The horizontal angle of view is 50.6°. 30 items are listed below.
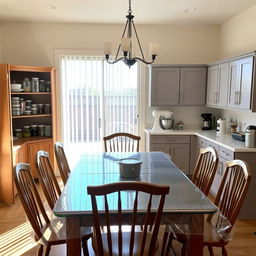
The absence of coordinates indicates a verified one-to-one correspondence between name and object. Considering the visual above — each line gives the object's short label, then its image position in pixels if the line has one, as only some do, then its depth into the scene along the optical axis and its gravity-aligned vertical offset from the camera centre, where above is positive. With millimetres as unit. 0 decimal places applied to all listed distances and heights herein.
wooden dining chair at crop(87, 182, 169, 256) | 1475 -711
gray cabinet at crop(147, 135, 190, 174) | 4422 -827
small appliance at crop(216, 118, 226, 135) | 4199 -474
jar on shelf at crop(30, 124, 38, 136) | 4633 -614
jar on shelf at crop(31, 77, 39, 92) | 4379 +158
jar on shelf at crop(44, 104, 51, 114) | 4578 -252
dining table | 1662 -697
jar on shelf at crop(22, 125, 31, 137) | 4564 -627
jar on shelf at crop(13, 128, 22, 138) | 4480 -647
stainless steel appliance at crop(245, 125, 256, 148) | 3154 -482
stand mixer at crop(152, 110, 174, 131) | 4609 -416
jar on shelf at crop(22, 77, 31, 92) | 4332 +140
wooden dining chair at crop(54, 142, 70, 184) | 2591 -658
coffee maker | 4767 -423
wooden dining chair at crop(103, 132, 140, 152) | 3521 -536
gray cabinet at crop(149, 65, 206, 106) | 4547 +166
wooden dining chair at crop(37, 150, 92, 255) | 2113 -730
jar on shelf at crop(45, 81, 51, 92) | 4520 +133
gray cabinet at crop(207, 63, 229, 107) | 3883 +168
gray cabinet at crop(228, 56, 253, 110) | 3217 +159
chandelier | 2410 +417
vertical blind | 4727 -108
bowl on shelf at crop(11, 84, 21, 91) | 4086 +100
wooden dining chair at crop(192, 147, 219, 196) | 2336 -669
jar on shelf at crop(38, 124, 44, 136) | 4645 -614
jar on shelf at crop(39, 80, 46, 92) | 4461 +131
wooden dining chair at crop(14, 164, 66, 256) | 1794 -779
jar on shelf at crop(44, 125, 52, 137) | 4616 -612
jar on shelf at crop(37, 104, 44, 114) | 4559 -219
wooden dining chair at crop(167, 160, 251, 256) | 1874 -774
